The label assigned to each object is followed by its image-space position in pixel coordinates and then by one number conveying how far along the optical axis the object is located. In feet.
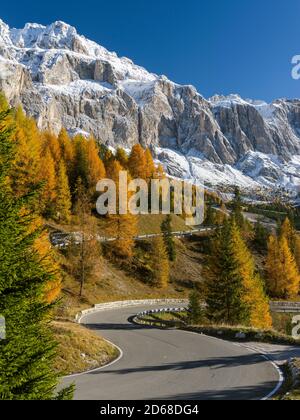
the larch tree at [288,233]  266.96
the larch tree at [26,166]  171.42
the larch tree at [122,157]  277.33
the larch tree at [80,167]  234.99
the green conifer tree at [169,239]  227.61
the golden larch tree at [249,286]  128.44
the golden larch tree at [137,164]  270.26
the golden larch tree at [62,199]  200.44
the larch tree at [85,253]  165.27
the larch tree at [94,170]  233.76
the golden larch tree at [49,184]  190.70
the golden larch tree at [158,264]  199.41
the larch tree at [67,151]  242.17
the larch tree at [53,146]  235.40
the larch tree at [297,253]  255.29
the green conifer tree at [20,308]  27.78
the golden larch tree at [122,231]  200.64
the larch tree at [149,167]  275.43
